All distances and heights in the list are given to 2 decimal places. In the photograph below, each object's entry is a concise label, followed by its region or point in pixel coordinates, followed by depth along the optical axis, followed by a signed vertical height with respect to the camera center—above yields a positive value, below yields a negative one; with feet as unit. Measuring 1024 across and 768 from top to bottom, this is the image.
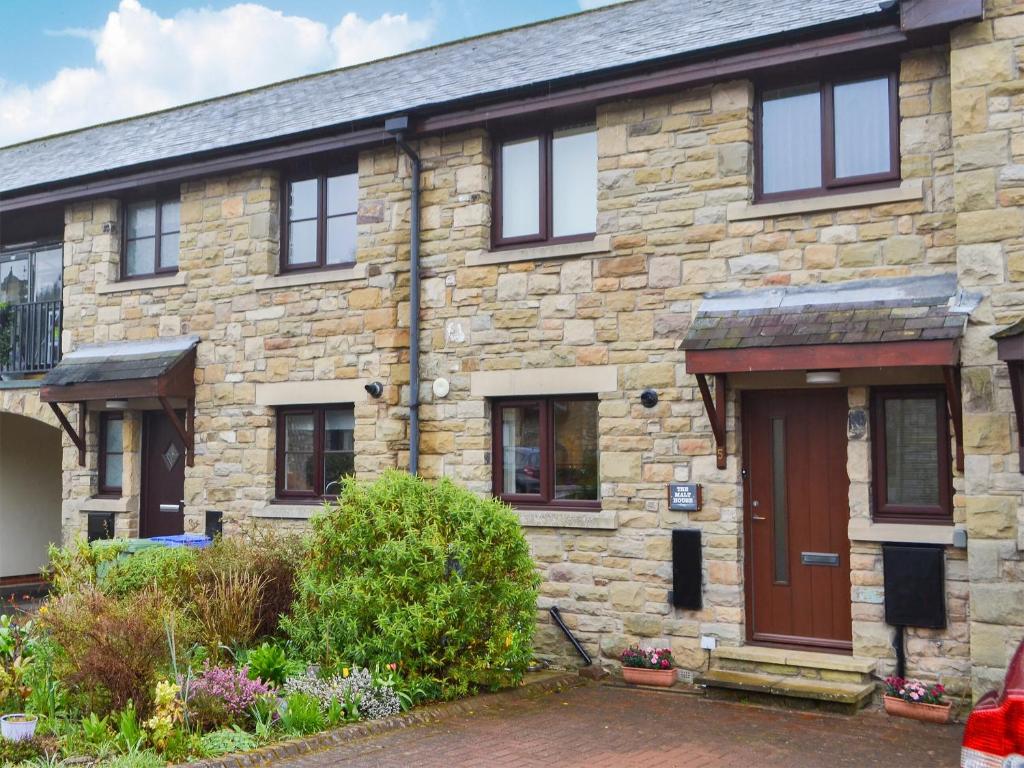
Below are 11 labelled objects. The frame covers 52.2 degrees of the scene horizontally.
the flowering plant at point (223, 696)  22.66 -5.53
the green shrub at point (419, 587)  25.86 -3.57
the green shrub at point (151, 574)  29.35 -3.67
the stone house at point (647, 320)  26.12 +3.90
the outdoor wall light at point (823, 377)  27.45 +1.83
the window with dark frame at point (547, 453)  32.40 -0.22
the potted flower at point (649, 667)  29.30 -6.24
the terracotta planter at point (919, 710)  25.31 -6.42
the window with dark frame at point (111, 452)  44.29 -0.31
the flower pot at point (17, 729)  21.67 -5.91
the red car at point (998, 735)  12.93 -3.60
